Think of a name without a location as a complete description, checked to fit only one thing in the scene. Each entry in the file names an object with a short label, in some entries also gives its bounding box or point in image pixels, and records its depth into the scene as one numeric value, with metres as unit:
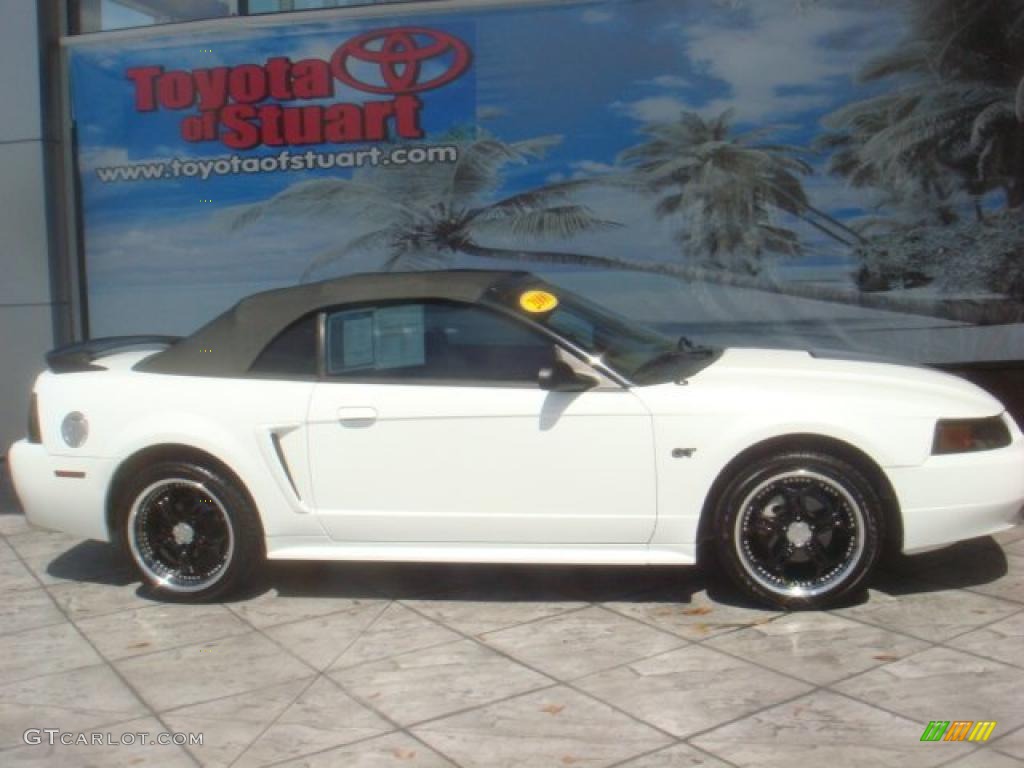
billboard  9.25
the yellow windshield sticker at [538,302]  5.82
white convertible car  5.38
